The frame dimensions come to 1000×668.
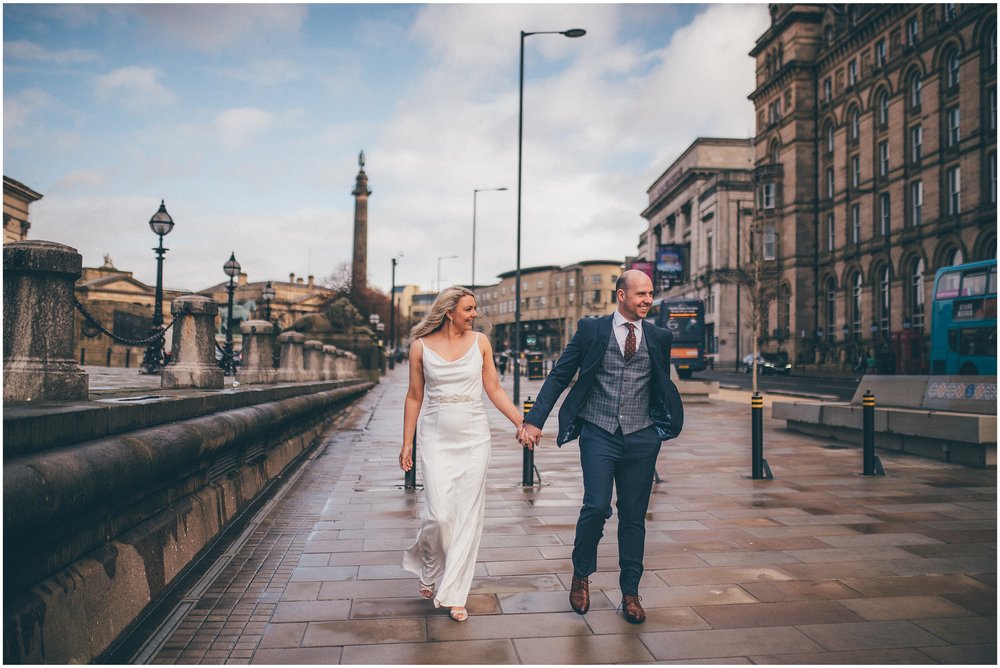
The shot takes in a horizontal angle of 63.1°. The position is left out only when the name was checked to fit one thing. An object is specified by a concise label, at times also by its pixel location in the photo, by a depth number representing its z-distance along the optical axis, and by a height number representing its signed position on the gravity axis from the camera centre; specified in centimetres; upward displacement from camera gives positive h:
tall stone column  6986 +986
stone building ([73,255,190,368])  2872 +88
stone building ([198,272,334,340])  5172 +764
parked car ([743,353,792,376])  4862 -24
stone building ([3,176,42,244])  4562 +840
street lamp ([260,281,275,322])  3194 +242
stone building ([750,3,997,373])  3856 +1158
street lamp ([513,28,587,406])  2440 +689
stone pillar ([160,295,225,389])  739 +8
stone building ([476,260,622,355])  12719 +948
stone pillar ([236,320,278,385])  1244 +0
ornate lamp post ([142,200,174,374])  1880 +174
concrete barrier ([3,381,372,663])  289 -83
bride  423 -46
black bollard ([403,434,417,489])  845 -129
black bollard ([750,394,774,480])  883 -95
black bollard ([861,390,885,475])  911 -86
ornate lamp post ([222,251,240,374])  2047 +213
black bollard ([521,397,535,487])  856 -117
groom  425 -30
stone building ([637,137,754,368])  7012 +1255
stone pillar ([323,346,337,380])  2282 -23
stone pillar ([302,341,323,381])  1880 -10
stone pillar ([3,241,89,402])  415 +18
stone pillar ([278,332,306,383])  1562 -7
